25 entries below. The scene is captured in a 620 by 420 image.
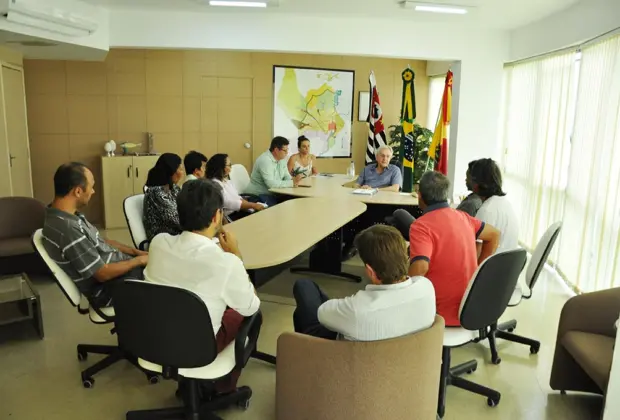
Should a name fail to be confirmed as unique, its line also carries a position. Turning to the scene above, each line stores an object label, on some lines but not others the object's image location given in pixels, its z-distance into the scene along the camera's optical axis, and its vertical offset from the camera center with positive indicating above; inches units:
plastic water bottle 276.4 -25.4
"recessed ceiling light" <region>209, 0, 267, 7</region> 207.2 +45.9
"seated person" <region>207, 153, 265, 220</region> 190.7 -26.7
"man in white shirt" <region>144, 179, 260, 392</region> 86.7 -24.1
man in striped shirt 106.7 -26.8
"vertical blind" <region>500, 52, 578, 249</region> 200.4 -4.0
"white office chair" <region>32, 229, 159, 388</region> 106.9 -43.0
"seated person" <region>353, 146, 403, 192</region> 227.6 -22.8
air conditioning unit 172.6 +33.6
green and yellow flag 236.7 -2.5
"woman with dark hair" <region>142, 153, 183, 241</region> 144.5 -22.7
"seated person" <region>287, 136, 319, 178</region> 258.5 -20.3
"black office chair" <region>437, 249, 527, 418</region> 100.7 -34.9
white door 235.9 -8.1
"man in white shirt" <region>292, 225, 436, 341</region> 75.7 -26.0
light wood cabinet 276.2 -34.4
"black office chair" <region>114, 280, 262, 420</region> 82.2 -35.9
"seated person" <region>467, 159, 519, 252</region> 127.0 -18.6
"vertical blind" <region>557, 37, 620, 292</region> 157.8 -16.4
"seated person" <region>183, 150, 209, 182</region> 172.1 -15.3
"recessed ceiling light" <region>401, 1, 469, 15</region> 201.5 +45.9
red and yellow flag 255.4 -5.2
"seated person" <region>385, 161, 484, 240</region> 131.9 -19.7
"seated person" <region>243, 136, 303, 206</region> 225.3 -23.6
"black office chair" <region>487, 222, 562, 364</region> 124.3 -34.5
